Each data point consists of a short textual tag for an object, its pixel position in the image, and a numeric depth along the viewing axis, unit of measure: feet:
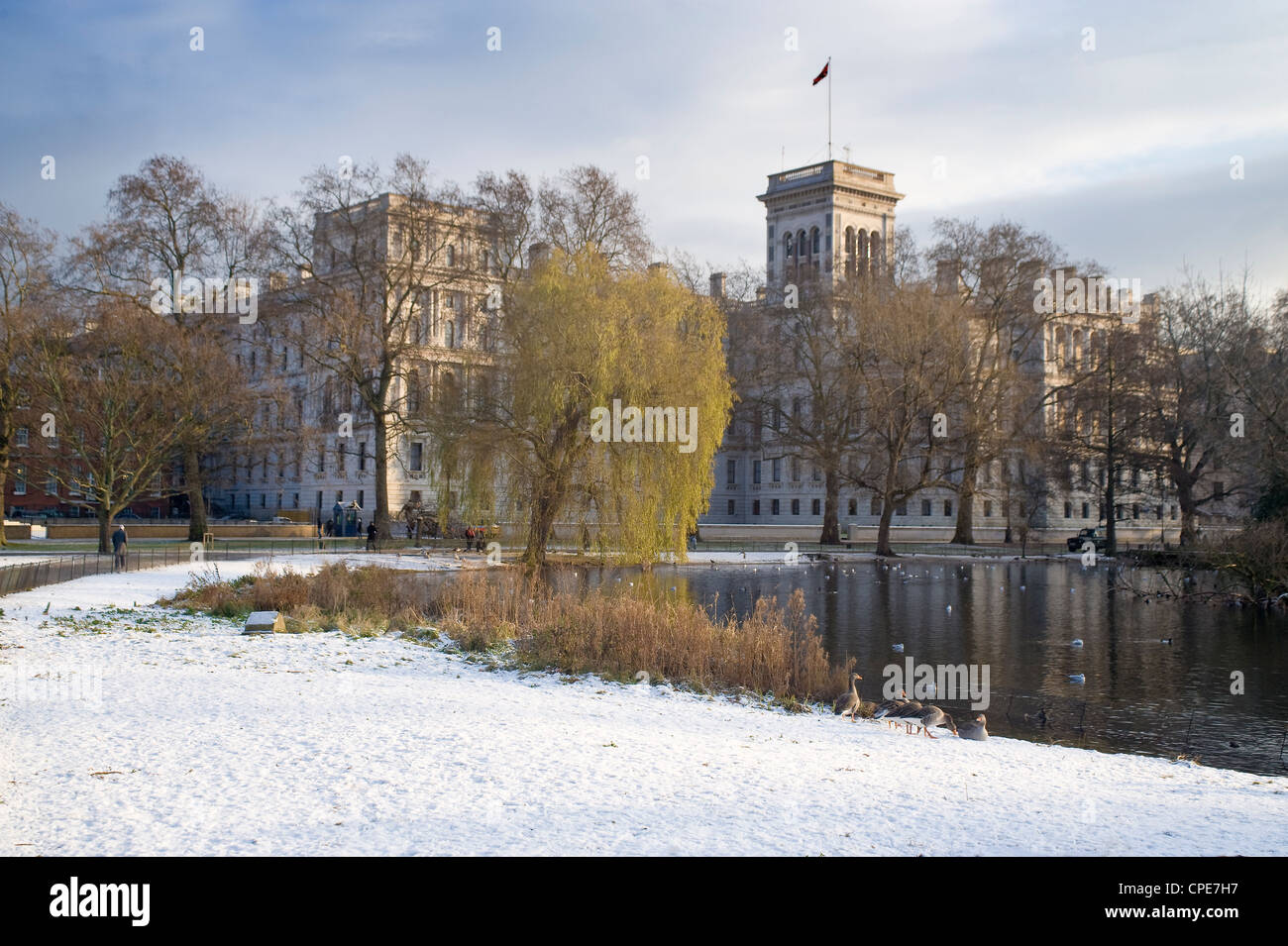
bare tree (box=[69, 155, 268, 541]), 146.61
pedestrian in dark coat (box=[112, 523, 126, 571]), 106.83
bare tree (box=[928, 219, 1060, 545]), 189.67
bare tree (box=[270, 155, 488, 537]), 154.61
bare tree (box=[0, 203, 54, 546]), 133.18
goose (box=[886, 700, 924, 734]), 46.34
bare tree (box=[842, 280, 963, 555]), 177.27
